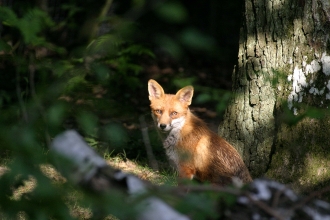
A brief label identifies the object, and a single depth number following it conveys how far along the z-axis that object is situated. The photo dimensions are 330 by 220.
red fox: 12.56
